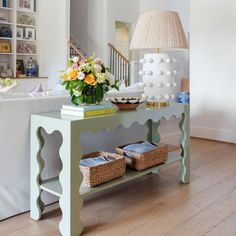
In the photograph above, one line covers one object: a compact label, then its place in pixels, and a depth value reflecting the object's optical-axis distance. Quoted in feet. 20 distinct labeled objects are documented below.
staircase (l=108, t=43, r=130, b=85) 26.20
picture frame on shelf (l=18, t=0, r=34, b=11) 21.92
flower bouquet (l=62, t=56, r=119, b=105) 6.70
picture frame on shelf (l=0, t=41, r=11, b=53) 21.38
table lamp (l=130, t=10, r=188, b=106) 8.69
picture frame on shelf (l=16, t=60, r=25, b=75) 22.54
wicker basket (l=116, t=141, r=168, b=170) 8.11
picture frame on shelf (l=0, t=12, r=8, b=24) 21.30
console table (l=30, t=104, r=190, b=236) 6.15
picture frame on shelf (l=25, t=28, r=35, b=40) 22.32
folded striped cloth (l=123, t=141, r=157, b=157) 8.48
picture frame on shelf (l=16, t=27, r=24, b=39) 22.02
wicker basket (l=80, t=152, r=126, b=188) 6.89
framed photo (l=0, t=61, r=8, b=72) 21.76
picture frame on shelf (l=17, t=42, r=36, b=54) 22.43
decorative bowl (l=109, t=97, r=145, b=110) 7.96
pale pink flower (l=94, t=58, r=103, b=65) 7.00
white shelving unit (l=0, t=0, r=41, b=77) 21.58
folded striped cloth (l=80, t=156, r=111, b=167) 7.30
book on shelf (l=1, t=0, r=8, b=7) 21.13
